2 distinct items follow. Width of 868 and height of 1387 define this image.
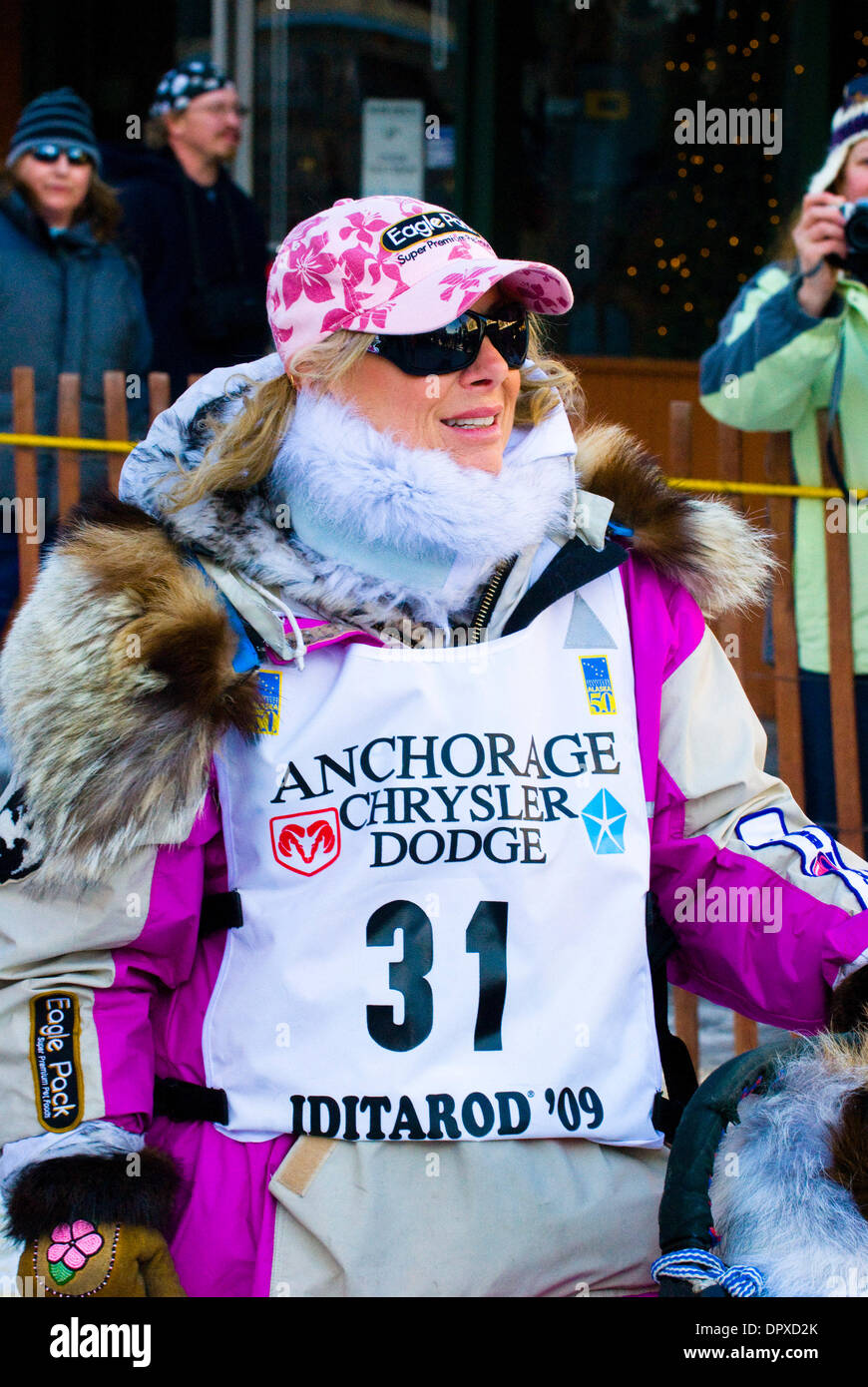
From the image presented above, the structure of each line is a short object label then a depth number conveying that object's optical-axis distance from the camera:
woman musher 4.00
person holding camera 6.91
